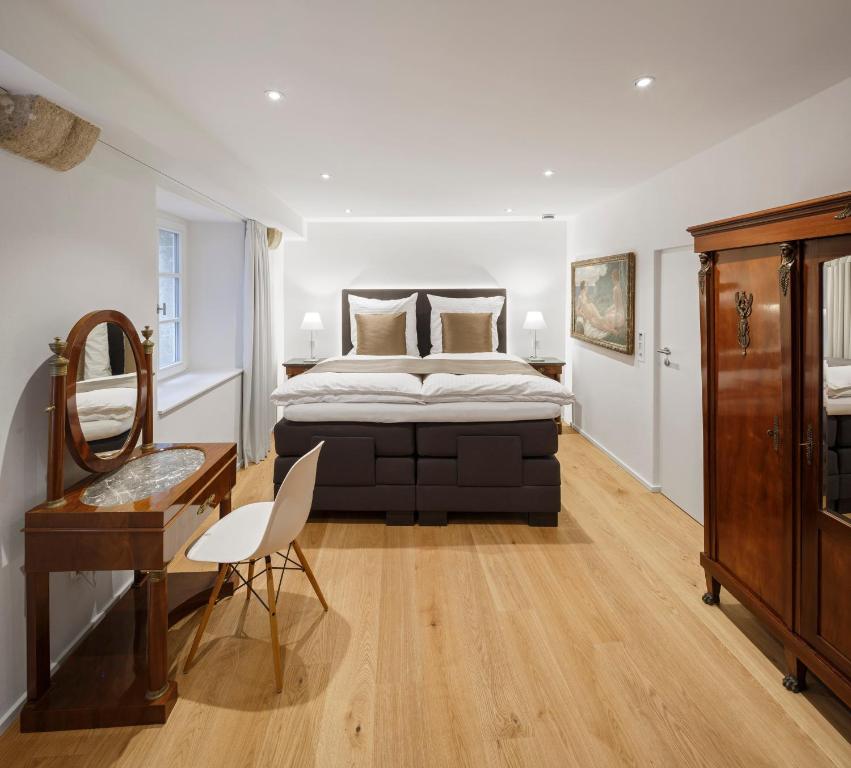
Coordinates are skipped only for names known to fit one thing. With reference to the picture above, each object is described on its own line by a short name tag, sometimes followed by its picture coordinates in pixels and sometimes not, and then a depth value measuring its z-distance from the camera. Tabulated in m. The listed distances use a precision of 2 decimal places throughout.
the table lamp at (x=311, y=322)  5.75
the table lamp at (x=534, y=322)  5.80
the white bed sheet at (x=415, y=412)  3.41
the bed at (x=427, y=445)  3.38
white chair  1.97
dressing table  1.74
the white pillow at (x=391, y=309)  5.79
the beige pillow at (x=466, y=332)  5.62
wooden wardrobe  1.73
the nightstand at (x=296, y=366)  5.57
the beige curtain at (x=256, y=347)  4.64
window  4.32
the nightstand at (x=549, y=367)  5.64
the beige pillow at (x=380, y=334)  5.54
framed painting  4.36
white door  3.45
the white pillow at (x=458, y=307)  5.77
